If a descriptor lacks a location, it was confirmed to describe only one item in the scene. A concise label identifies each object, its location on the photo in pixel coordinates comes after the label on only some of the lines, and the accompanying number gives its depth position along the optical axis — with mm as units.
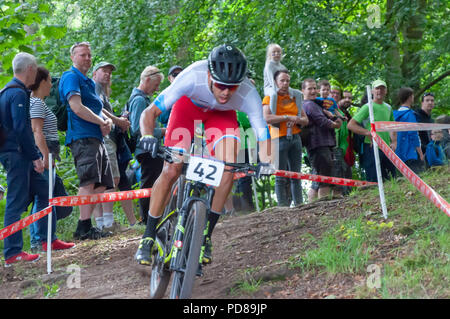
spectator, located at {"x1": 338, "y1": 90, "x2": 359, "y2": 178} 20172
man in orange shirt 17578
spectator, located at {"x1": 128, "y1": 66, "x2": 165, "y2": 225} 17281
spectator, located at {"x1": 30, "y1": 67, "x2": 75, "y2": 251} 15437
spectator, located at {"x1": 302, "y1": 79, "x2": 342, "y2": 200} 18187
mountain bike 8812
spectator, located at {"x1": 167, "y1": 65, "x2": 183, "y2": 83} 18297
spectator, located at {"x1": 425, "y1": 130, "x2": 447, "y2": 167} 21469
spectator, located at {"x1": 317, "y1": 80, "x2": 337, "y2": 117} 19375
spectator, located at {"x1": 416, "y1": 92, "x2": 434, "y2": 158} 21406
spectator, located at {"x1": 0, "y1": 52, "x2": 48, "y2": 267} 14344
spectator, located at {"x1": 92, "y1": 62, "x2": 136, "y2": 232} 17781
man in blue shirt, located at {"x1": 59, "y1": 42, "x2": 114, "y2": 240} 15836
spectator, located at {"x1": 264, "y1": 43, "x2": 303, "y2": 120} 17781
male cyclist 10127
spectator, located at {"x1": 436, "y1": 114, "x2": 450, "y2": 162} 21891
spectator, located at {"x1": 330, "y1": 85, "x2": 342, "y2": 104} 20922
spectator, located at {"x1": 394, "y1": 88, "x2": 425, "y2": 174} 19312
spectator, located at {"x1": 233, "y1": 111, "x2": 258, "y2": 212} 18814
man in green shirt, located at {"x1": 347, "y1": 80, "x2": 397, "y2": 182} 18656
